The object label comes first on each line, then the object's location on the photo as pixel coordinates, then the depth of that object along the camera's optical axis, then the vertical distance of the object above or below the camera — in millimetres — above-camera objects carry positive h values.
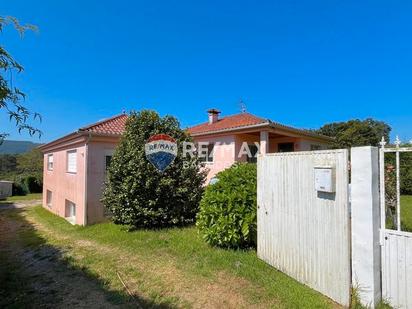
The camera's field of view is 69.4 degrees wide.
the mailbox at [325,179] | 4602 -252
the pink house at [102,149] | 13414 +759
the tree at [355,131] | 39250 +4626
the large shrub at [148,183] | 10625 -720
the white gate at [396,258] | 4047 -1321
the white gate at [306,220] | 4500 -1018
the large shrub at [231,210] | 7000 -1151
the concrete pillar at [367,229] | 4188 -945
